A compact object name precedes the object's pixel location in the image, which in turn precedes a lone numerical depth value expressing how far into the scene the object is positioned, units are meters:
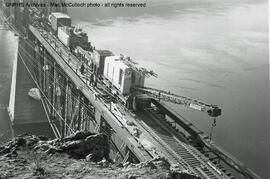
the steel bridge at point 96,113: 33.03
